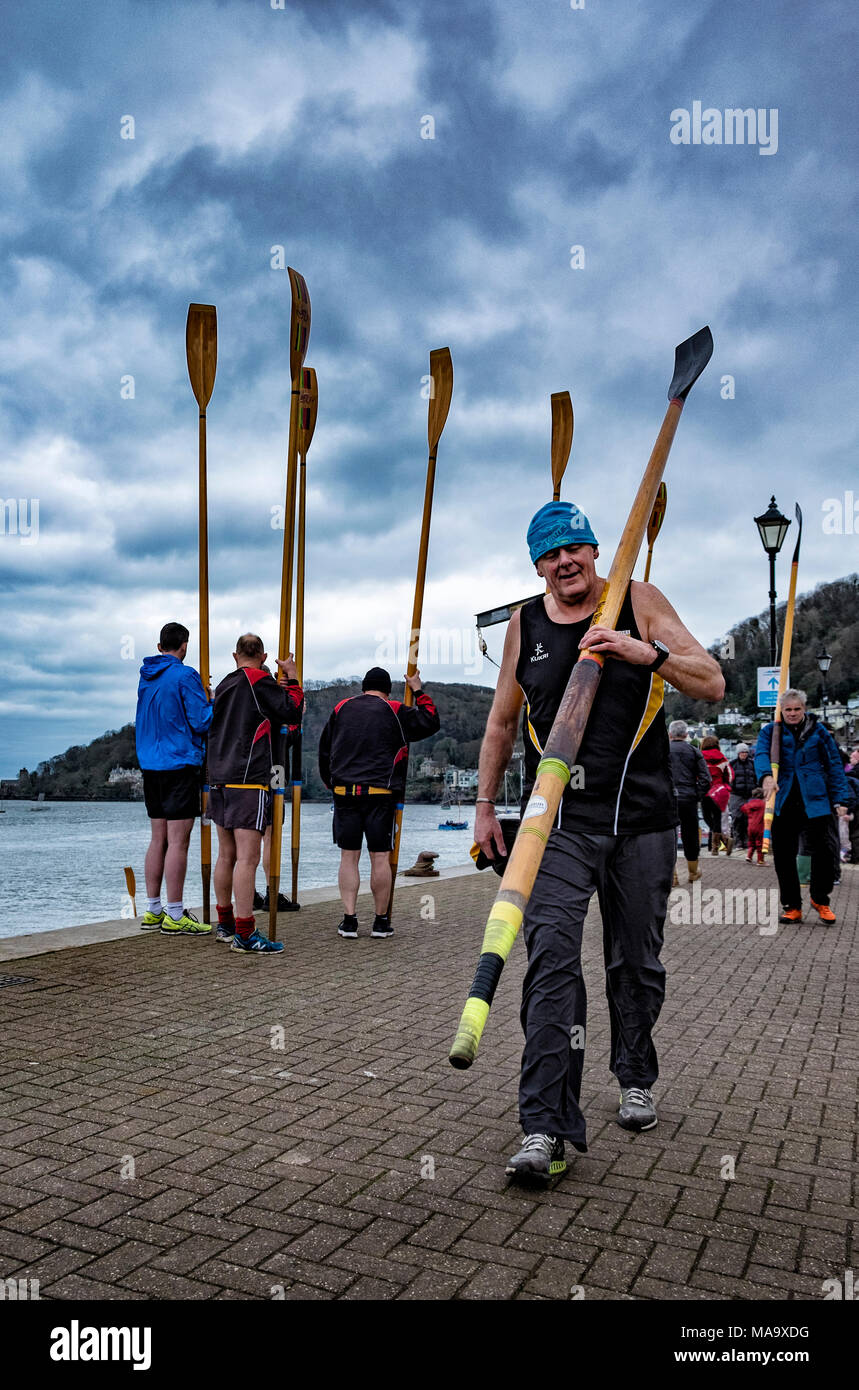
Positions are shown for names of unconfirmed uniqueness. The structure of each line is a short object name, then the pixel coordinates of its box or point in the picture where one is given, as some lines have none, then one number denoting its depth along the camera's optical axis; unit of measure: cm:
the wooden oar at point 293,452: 829
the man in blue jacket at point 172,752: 803
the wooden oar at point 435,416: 864
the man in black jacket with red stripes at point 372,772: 834
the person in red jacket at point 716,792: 1755
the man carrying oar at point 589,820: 351
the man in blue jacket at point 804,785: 955
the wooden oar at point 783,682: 976
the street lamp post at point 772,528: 1736
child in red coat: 1783
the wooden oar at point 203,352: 900
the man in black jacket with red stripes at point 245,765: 743
